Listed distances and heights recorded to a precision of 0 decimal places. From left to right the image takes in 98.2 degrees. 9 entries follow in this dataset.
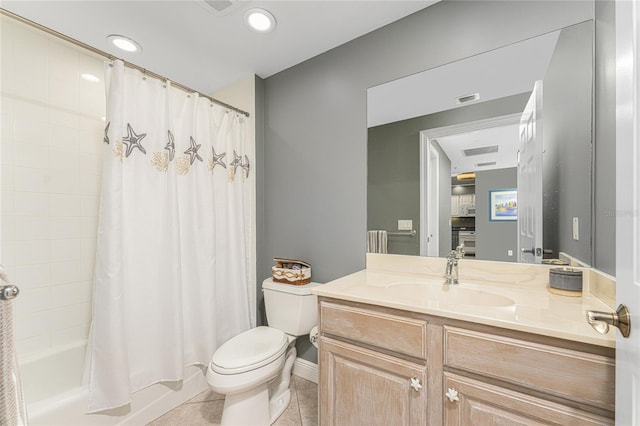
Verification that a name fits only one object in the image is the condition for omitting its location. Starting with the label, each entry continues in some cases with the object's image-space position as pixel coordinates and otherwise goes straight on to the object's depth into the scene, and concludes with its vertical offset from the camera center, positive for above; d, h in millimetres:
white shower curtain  1419 -164
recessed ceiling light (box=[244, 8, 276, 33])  1548 +1110
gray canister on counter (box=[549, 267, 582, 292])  1115 -290
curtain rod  1117 +785
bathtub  1337 -1032
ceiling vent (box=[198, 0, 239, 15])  1448 +1100
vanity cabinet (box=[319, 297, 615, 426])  786 -560
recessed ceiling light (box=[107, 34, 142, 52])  1750 +1102
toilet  1433 -812
